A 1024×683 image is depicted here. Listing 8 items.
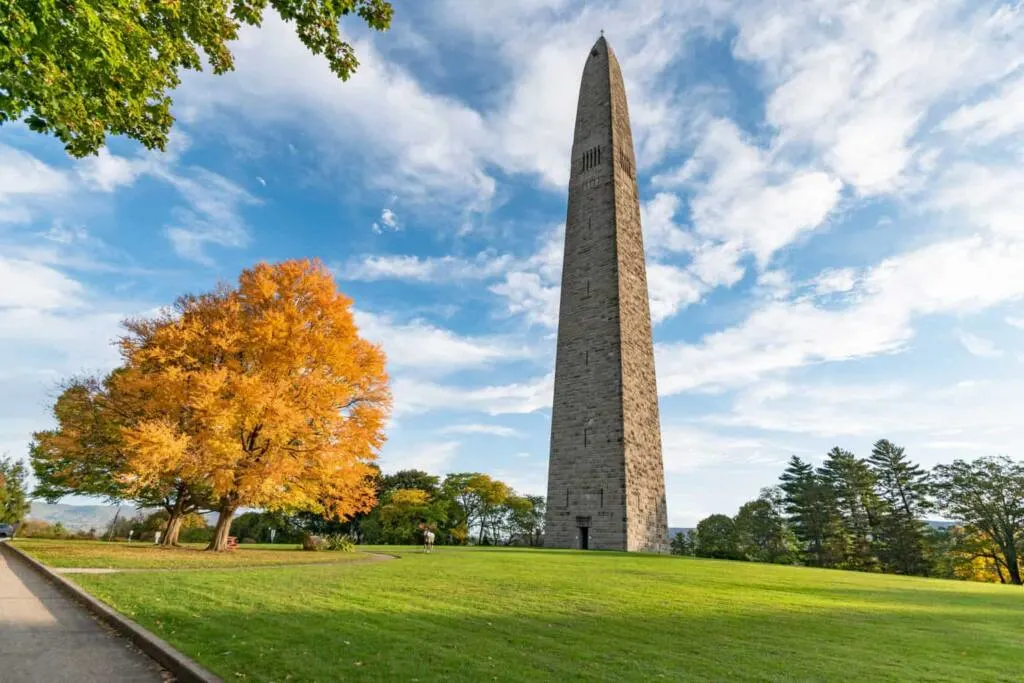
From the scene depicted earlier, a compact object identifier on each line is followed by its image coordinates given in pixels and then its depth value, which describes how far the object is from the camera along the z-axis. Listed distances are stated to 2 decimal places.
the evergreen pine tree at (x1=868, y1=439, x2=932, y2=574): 41.31
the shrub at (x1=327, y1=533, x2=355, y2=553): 22.81
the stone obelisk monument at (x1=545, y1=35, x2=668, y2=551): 28.61
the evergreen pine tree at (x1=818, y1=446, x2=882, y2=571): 42.25
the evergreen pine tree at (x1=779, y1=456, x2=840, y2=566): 43.06
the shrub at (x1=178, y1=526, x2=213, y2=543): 32.47
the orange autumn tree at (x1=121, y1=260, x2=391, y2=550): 17.69
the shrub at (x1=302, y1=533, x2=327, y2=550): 22.75
